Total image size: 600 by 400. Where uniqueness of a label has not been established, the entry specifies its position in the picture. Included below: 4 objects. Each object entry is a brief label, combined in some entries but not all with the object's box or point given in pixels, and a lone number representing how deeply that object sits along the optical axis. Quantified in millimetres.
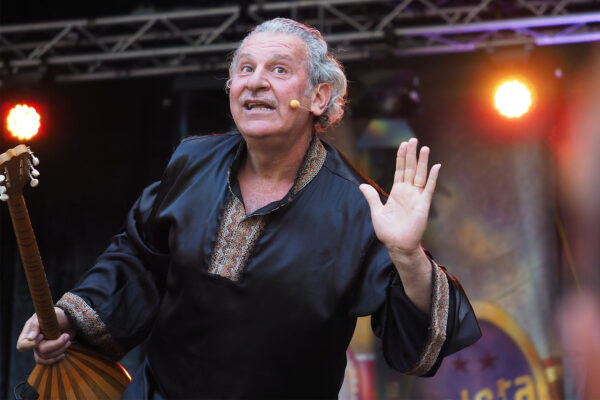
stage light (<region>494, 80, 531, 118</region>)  6312
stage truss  6031
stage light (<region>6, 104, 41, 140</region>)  6688
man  2113
